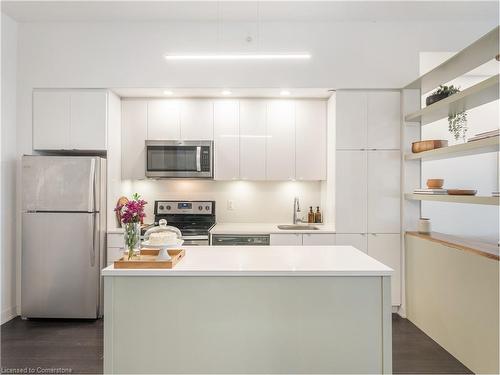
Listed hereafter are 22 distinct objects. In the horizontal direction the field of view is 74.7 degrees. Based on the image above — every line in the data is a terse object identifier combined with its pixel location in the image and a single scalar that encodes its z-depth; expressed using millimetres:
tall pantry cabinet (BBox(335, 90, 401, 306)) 3527
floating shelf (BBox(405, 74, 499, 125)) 2323
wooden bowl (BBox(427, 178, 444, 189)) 3102
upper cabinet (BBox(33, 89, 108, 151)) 3537
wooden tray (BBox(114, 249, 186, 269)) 1938
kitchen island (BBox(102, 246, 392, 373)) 1904
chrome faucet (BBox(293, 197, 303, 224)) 4117
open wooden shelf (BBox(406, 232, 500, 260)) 2311
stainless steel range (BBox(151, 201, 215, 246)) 4090
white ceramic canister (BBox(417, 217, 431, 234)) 3299
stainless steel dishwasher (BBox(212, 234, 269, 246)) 3553
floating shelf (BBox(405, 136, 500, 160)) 2258
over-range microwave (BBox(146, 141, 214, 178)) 3789
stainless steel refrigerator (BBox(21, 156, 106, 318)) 3324
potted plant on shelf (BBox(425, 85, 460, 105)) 2965
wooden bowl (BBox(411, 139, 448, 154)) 3080
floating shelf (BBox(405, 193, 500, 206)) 2208
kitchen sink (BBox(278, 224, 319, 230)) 3859
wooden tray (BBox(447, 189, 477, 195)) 2664
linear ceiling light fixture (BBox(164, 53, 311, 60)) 2453
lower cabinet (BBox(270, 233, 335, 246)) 3504
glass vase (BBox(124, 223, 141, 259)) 2031
